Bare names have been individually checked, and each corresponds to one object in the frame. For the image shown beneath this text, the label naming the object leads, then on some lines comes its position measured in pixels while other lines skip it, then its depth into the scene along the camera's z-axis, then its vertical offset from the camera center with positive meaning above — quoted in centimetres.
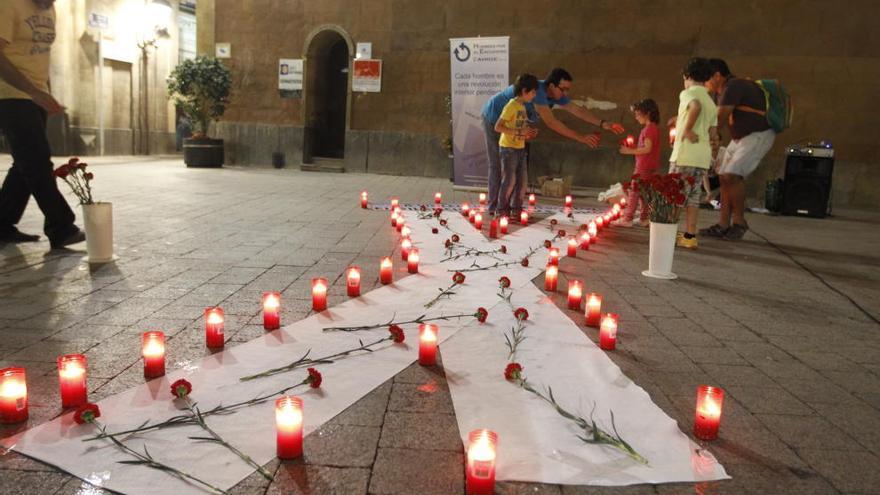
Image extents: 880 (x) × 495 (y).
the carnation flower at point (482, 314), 334 -85
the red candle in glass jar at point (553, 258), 450 -72
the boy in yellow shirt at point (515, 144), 699 +12
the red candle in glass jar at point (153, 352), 246 -84
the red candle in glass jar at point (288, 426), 185 -83
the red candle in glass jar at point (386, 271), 414 -80
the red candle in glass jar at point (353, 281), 377 -80
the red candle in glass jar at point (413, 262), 453 -80
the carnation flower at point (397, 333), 291 -85
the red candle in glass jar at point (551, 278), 418 -80
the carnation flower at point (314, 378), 235 -86
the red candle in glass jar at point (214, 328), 282 -84
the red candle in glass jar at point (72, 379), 214 -84
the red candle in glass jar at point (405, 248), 500 -78
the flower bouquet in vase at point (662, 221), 474 -45
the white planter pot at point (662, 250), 479 -66
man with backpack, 644 +42
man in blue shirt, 743 +51
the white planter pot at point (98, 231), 438 -68
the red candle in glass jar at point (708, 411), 213 -82
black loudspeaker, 978 -24
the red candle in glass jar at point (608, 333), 305 -83
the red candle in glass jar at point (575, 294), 375 -80
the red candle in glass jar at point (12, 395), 202 -85
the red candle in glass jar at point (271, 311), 311 -83
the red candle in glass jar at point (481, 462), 165 -80
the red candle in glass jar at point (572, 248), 540 -77
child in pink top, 700 +22
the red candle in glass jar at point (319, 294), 346 -81
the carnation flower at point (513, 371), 253 -86
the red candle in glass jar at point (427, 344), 271 -83
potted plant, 1305 +84
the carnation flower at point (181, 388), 220 -87
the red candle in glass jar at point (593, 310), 344 -82
